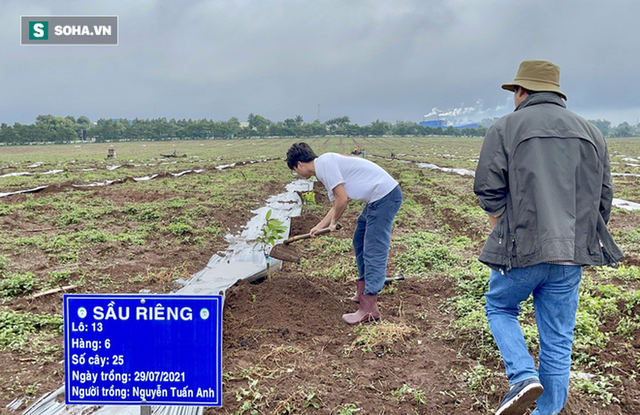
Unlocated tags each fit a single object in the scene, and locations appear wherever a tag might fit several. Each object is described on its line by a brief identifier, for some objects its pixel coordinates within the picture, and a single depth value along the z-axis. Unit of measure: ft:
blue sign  6.14
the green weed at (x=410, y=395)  8.83
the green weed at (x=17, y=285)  14.93
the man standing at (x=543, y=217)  6.77
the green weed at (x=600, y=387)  8.47
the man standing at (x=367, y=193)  12.33
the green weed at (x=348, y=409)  8.44
